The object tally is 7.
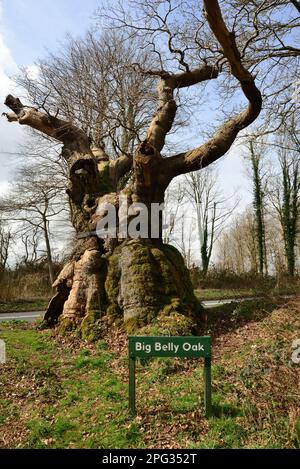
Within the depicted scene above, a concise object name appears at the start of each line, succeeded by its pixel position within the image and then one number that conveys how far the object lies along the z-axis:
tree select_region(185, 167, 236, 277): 31.45
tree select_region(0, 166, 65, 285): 24.27
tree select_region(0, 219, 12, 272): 32.88
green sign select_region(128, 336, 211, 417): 5.82
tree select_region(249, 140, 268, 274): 30.64
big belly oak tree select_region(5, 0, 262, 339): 9.26
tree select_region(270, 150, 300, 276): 29.39
